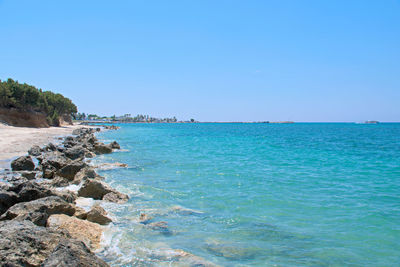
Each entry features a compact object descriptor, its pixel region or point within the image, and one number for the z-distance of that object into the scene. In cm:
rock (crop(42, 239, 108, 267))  449
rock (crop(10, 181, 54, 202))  896
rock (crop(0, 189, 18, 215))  850
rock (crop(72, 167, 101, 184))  1428
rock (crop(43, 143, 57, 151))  2553
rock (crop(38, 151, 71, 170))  1623
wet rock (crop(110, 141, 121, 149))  3369
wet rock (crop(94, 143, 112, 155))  3011
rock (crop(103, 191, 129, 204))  1186
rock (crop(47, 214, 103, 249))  732
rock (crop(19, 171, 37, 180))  1436
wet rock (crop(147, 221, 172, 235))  887
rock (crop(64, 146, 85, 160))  2170
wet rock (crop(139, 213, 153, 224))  965
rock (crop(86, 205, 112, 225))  891
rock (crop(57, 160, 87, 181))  1532
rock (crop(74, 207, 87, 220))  865
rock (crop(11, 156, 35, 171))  1670
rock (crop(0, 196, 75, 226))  716
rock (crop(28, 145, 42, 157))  2331
